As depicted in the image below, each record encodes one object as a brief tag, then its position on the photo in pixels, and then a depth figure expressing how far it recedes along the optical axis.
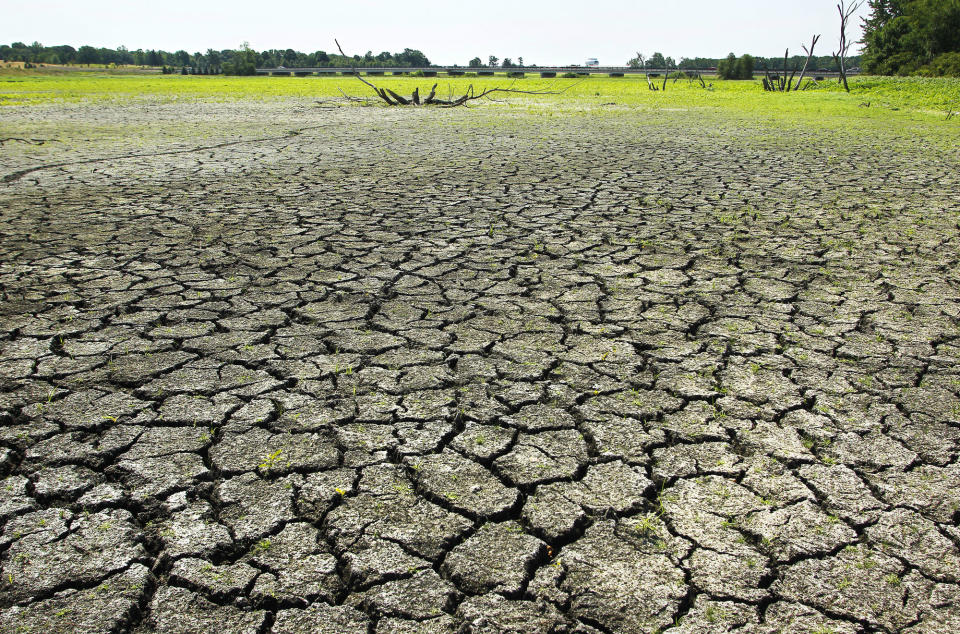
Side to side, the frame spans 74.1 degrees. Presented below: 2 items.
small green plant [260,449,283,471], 2.35
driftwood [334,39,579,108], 21.90
